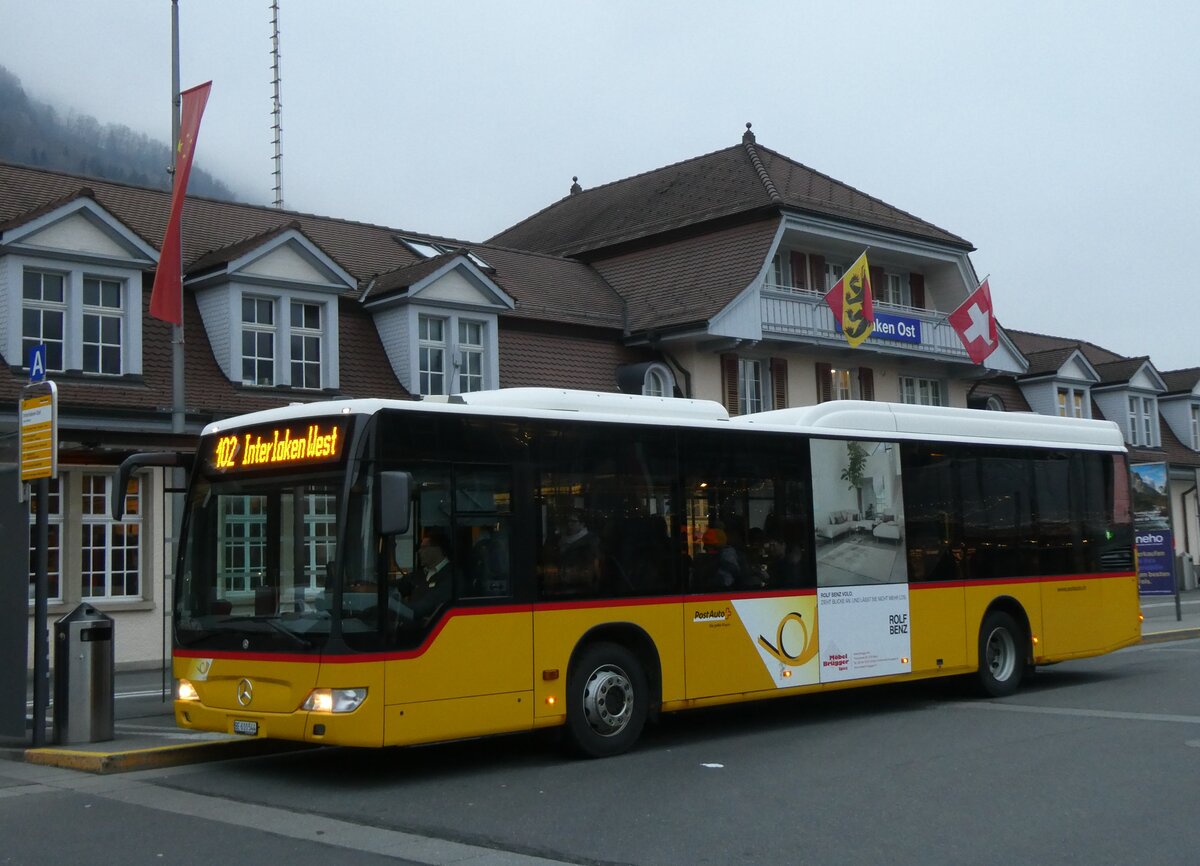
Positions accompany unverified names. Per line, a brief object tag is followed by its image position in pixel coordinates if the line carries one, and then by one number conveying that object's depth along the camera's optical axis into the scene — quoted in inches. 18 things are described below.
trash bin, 476.1
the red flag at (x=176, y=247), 705.6
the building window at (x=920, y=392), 1435.8
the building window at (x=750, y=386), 1242.9
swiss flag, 1249.4
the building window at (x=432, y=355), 1031.6
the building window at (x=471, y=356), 1052.2
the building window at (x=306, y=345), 963.3
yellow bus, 398.0
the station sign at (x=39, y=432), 459.2
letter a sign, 586.2
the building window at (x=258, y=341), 934.4
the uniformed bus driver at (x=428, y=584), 400.5
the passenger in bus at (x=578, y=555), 446.6
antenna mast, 1601.9
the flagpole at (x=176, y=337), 716.0
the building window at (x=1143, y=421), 1886.1
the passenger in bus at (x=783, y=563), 515.5
